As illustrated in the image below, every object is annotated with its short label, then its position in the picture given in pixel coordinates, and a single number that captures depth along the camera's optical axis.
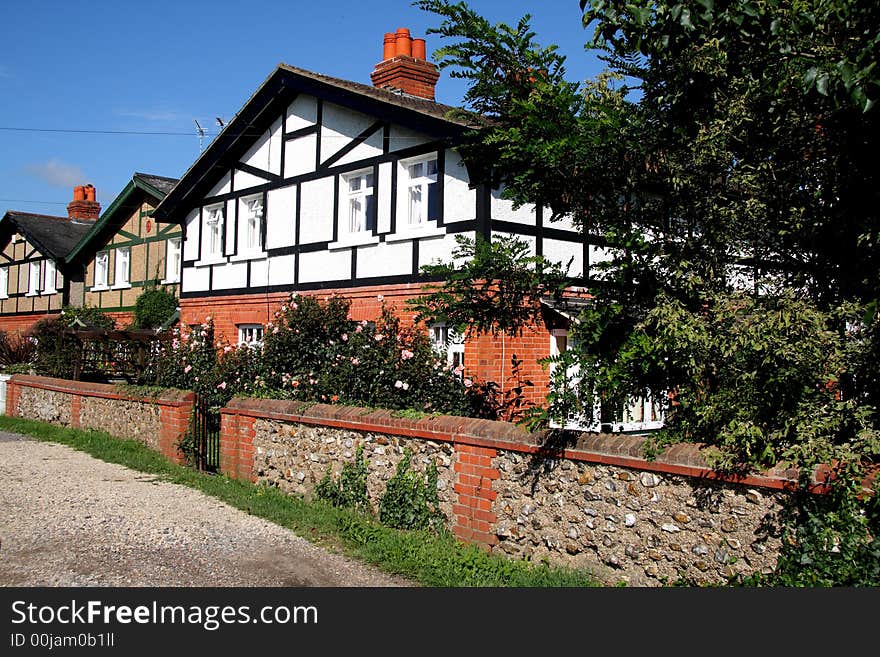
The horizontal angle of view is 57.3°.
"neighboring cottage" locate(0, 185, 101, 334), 29.14
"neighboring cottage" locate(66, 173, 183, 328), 24.27
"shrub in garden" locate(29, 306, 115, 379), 17.53
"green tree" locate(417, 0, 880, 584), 4.81
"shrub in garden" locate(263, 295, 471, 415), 9.34
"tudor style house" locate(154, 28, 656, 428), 12.36
